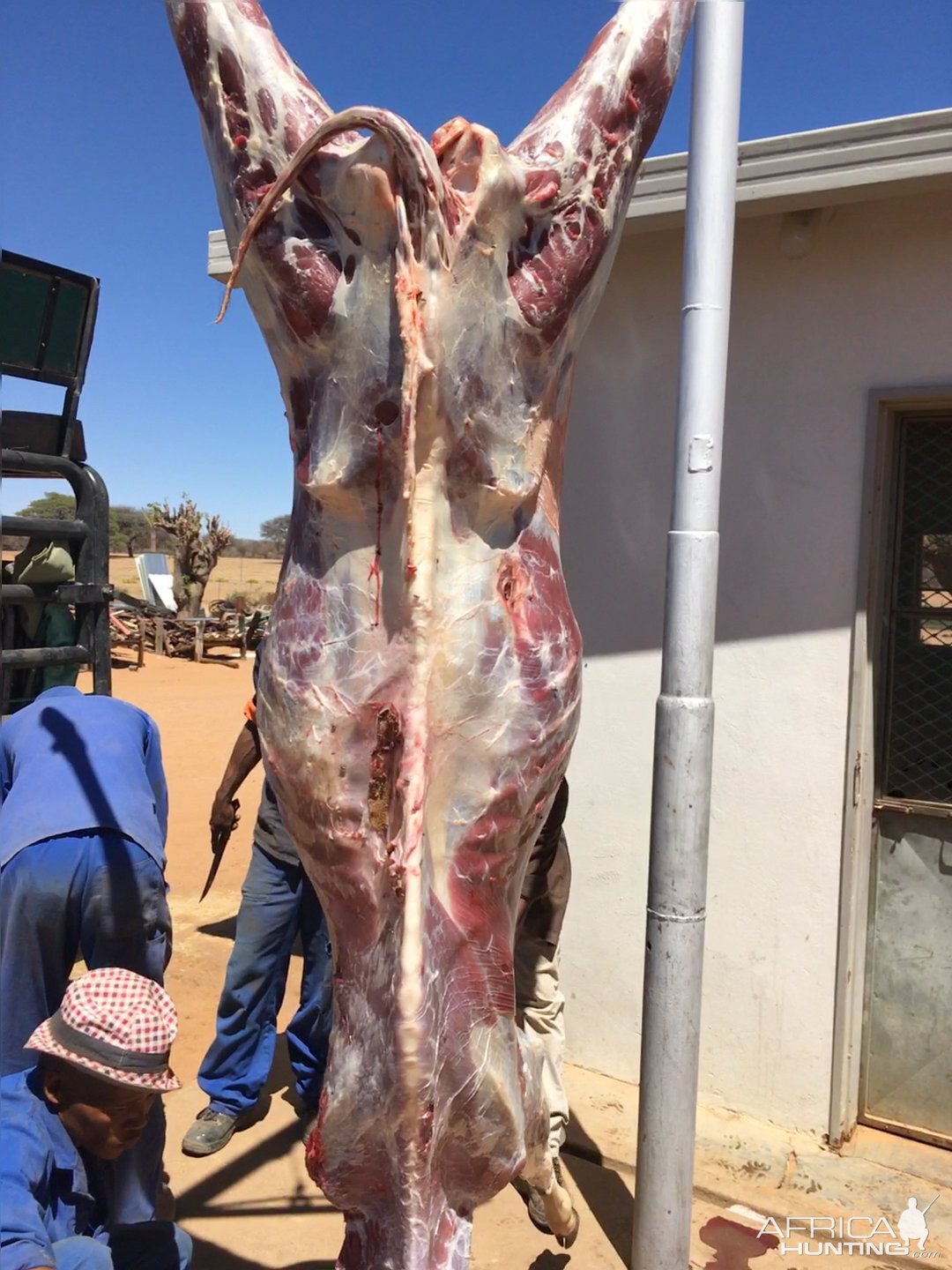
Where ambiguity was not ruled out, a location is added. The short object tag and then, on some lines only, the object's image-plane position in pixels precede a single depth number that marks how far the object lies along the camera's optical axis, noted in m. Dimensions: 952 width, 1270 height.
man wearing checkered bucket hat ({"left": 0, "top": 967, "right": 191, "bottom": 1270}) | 2.07
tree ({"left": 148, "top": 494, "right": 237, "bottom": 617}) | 26.33
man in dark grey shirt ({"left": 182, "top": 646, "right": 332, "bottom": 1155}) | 3.81
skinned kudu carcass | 1.22
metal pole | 2.43
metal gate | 3.73
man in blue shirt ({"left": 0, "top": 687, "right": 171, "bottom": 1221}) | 2.71
